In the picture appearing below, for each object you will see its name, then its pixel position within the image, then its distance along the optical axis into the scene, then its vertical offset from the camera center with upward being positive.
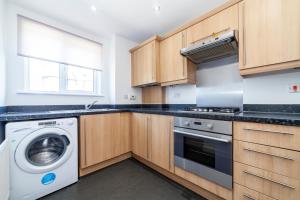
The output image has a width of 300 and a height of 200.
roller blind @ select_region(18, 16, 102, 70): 1.91 +0.88
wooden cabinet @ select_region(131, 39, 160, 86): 2.41 +0.68
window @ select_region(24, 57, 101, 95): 2.02 +0.37
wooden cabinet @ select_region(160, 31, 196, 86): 2.07 +0.58
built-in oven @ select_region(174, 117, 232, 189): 1.27 -0.52
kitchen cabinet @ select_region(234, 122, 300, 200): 0.95 -0.48
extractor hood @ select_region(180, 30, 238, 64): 1.43 +0.63
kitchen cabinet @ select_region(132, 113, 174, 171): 1.82 -0.59
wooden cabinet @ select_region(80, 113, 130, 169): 1.91 -0.59
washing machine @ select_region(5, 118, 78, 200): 1.36 -0.64
